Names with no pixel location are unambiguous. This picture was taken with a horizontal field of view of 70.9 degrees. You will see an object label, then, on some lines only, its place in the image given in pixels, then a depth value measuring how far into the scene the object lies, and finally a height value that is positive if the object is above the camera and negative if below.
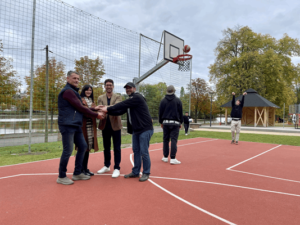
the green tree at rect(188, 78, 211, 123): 40.28 +3.64
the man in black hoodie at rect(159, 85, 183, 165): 5.91 -0.08
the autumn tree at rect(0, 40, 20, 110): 8.75 +1.15
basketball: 11.59 +3.66
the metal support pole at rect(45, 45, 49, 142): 10.29 +0.67
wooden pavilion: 27.05 +0.75
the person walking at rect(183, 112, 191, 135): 15.46 -0.48
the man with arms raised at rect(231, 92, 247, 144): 10.17 +0.04
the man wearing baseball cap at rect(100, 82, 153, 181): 4.27 -0.17
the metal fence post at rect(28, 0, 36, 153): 7.35 +1.84
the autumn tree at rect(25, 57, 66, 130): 9.98 +1.45
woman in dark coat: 4.53 -0.35
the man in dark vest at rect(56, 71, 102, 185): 3.91 -0.08
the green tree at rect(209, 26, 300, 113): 32.22 +8.18
